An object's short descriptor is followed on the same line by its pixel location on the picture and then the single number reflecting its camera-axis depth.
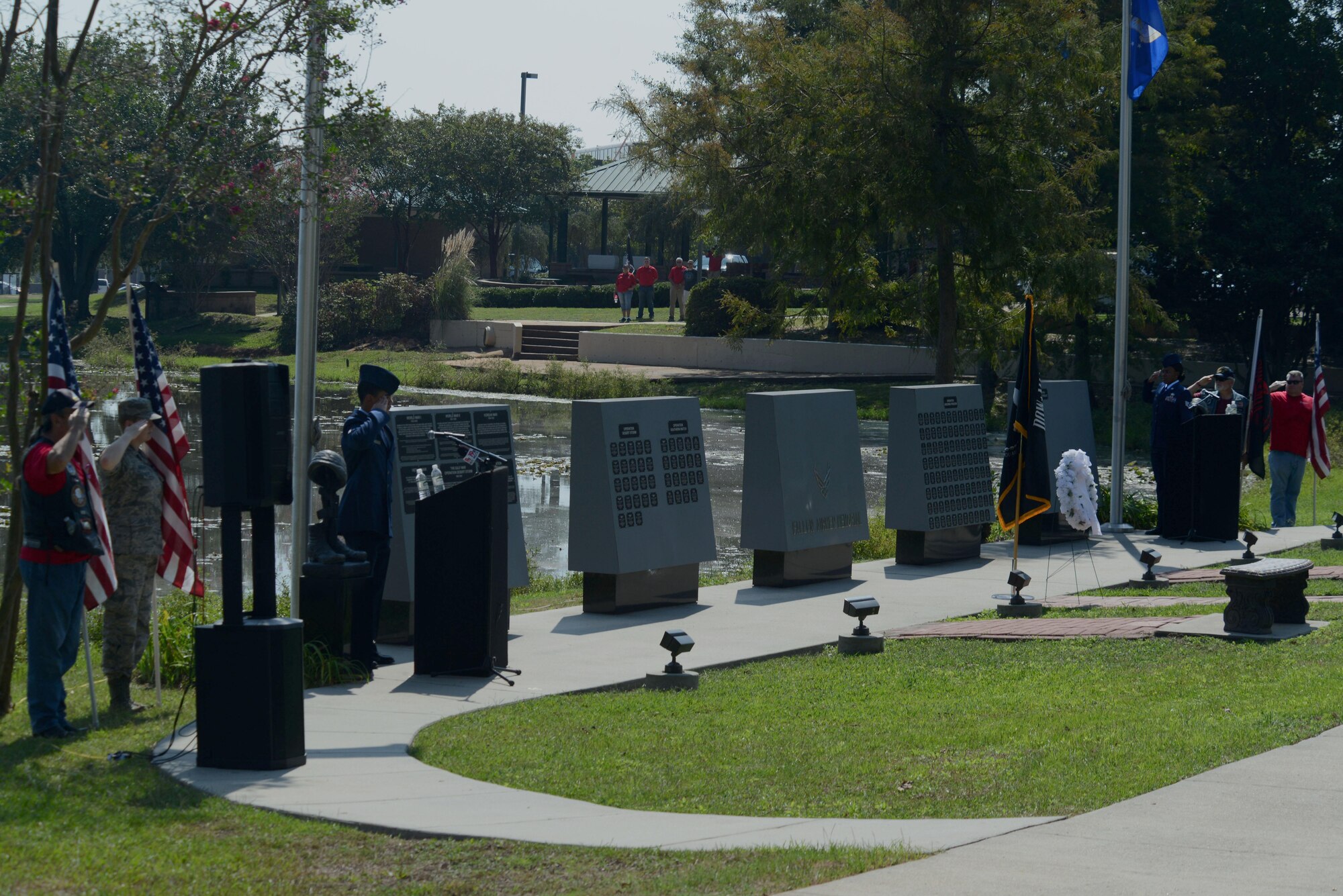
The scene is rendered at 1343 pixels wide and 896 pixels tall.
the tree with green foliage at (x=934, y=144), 28.48
